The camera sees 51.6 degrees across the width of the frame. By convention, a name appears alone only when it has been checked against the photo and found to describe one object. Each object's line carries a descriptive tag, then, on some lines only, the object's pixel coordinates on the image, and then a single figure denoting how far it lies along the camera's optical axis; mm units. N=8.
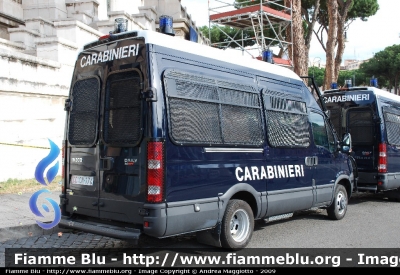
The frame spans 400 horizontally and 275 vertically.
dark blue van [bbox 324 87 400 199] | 9797
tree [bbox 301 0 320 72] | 21031
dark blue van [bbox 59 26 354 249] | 4859
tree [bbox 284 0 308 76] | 16203
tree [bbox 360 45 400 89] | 41375
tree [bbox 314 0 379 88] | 18781
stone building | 9711
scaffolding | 16172
